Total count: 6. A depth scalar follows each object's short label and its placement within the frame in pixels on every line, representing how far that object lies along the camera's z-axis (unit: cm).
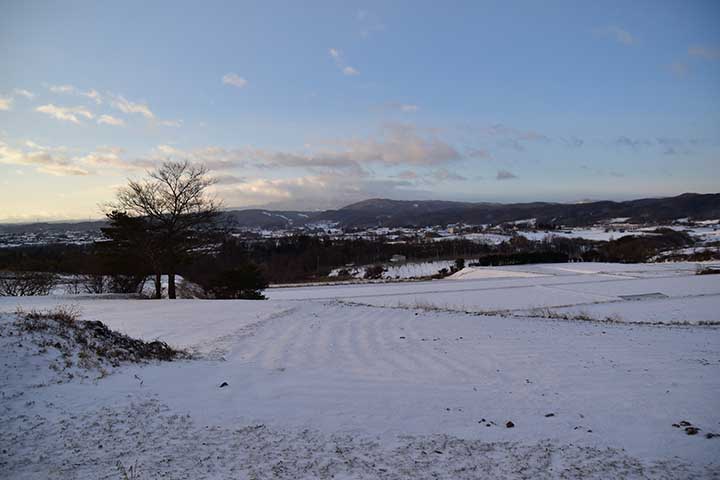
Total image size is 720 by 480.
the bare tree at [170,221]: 2175
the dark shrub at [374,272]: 7081
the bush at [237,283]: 2639
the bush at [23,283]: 2622
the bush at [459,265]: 6690
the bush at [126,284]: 2870
